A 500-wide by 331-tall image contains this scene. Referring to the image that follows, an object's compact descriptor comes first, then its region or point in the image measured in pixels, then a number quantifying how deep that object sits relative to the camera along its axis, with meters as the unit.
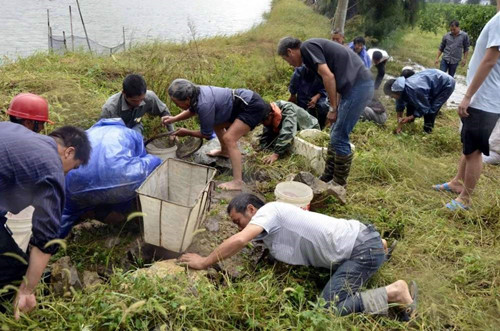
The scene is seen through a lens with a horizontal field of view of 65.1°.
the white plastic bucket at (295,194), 3.52
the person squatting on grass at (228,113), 4.14
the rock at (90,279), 2.56
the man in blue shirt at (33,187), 1.97
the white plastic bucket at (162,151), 4.25
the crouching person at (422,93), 6.26
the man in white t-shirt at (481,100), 3.34
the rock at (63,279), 2.37
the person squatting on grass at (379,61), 8.03
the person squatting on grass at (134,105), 3.99
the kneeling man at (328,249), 2.57
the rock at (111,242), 3.35
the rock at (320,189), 3.90
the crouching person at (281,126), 5.04
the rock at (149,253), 3.19
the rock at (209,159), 4.99
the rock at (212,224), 3.65
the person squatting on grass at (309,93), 5.94
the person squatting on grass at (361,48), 7.34
